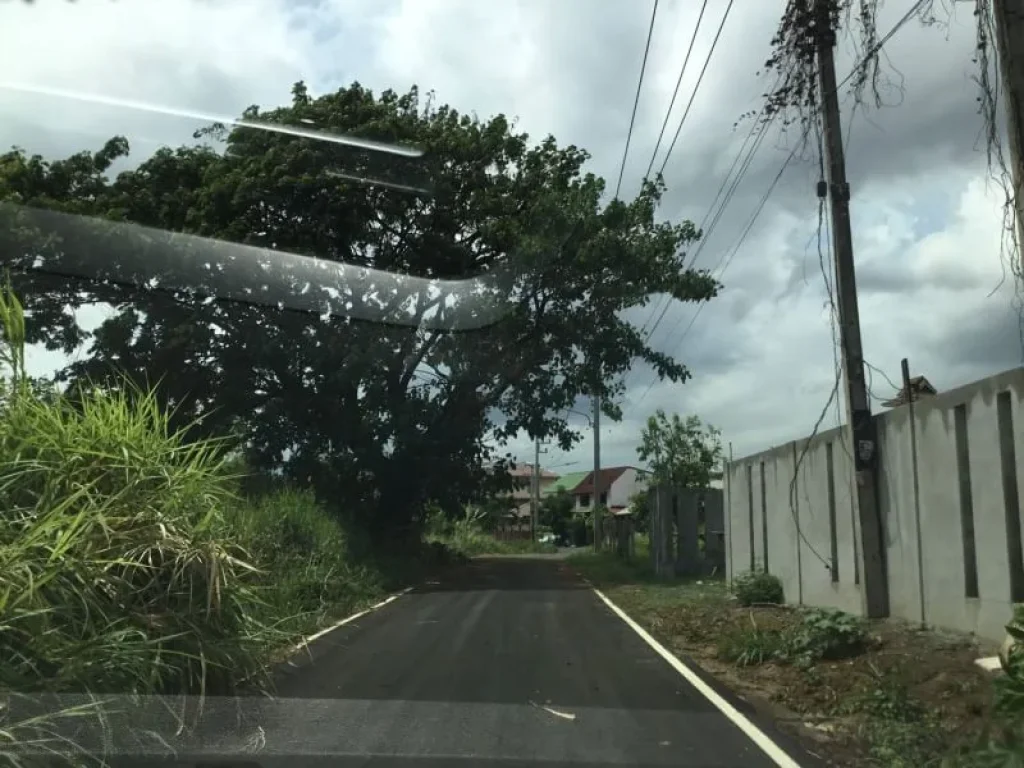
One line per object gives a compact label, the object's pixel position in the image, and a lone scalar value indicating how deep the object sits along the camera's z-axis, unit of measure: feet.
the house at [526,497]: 282.05
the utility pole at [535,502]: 230.68
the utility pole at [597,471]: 148.25
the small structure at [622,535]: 129.39
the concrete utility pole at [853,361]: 44.83
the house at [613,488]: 320.29
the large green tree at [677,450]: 144.66
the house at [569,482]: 354.70
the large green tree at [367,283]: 87.51
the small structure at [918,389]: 56.57
